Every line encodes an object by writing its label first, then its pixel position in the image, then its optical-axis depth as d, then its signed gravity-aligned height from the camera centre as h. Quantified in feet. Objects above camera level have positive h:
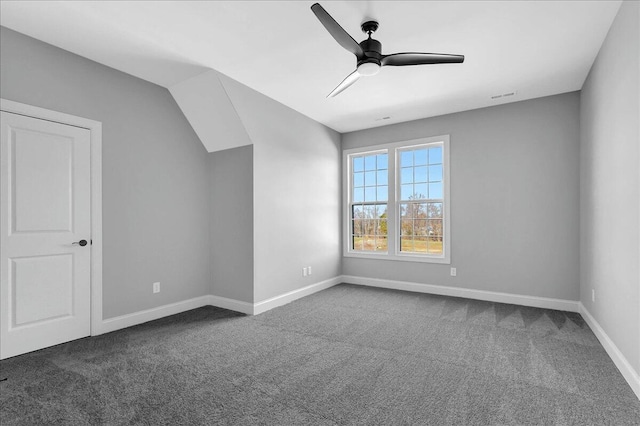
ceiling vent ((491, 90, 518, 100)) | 13.33 +5.09
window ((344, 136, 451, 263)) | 16.37 +0.66
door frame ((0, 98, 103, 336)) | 10.44 -0.20
